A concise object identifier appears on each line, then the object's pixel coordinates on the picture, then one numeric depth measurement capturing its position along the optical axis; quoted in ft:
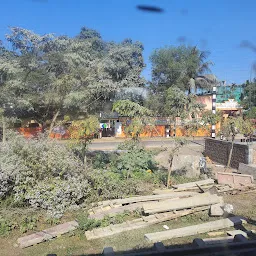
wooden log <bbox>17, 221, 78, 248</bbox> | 20.44
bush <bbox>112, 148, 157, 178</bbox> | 36.01
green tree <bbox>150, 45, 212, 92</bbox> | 122.21
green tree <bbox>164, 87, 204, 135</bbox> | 54.46
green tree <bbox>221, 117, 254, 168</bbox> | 44.06
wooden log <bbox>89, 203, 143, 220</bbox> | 24.20
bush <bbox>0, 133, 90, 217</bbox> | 25.36
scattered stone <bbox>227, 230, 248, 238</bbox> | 20.27
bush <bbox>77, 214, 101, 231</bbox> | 22.44
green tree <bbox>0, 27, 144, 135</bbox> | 66.98
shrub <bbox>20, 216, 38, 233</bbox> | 22.77
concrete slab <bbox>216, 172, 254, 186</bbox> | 34.99
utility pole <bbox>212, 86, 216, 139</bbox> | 64.13
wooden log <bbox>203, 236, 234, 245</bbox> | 17.97
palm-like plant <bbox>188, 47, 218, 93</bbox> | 122.21
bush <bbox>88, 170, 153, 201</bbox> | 28.48
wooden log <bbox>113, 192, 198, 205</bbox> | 26.96
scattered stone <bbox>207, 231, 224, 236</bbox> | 21.17
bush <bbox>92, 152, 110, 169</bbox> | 39.28
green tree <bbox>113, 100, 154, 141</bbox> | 40.42
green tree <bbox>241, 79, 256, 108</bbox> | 146.72
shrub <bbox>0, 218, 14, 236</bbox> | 22.27
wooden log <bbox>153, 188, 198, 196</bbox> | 29.76
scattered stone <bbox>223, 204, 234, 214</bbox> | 25.35
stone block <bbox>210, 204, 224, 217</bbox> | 24.75
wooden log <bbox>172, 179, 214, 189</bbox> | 31.35
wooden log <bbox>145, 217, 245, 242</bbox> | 20.19
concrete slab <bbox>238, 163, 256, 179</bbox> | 39.80
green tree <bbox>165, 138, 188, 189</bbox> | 33.58
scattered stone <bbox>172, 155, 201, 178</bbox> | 38.99
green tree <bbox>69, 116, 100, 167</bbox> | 35.17
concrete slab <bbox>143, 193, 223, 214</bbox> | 24.56
